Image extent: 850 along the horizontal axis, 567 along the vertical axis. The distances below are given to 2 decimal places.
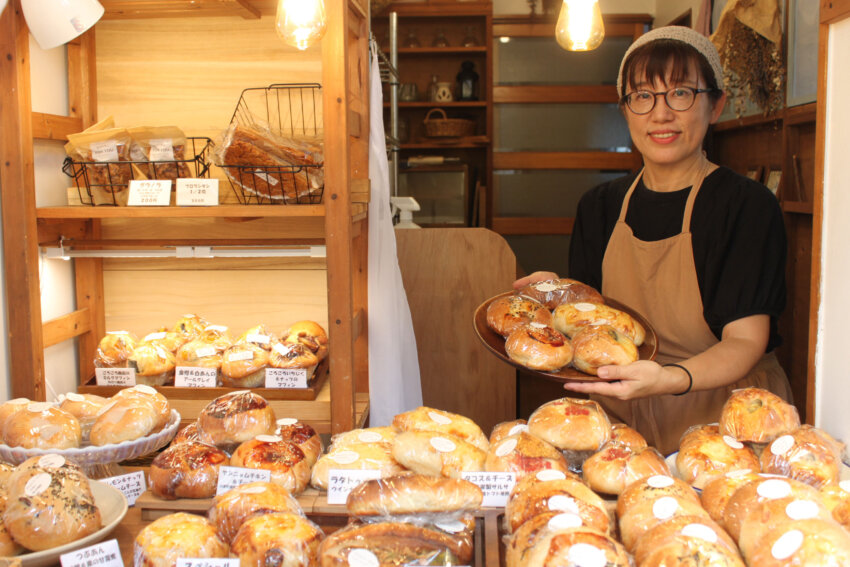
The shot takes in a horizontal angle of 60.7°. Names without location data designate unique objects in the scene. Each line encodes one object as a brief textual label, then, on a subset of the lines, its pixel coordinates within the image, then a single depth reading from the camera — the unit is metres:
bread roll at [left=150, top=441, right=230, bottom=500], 1.09
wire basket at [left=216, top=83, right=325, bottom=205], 1.80
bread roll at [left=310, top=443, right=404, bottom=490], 1.09
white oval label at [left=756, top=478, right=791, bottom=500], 0.86
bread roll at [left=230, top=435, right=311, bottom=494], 1.09
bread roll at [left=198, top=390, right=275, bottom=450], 1.24
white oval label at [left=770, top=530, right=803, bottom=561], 0.77
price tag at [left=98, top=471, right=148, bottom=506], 1.21
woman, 1.69
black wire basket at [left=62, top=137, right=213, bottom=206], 1.89
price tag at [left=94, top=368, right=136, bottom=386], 1.91
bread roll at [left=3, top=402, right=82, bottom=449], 1.27
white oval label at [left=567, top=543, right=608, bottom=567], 0.74
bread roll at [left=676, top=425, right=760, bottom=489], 1.07
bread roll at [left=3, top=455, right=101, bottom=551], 0.94
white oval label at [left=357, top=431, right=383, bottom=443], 1.17
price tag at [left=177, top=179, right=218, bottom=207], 1.79
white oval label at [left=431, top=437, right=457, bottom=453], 1.07
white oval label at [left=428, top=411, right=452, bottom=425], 1.20
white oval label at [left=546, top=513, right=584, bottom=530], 0.81
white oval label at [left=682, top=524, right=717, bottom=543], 0.79
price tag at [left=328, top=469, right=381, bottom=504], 1.06
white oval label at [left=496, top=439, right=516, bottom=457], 1.09
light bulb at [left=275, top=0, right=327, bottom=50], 1.59
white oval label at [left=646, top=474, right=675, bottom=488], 0.94
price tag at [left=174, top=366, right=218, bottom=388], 1.91
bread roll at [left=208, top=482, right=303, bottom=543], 0.92
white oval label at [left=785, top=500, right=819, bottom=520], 0.81
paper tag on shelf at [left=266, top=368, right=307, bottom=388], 1.89
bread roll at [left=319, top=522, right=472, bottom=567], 0.81
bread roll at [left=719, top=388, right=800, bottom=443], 1.14
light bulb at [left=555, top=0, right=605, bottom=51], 2.56
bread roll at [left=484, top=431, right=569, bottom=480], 1.06
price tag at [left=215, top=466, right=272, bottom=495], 1.07
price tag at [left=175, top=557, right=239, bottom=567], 0.82
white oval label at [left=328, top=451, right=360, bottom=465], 1.10
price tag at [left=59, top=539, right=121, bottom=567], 0.90
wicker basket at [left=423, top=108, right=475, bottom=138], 4.98
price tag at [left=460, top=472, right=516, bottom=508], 1.04
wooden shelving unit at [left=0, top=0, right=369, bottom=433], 1.74
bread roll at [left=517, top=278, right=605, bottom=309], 1.73
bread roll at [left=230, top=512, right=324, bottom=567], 0.83
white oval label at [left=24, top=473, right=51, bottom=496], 0.97
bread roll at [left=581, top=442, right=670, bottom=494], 1.04
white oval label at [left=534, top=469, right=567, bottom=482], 0.98
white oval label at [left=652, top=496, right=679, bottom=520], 0.87
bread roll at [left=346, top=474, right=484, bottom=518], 0.90
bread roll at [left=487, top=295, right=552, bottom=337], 1.60
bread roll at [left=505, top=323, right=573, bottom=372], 1.43
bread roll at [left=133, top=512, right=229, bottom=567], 0.85
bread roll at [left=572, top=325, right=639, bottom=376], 1.43
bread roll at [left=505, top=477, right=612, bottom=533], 0.88
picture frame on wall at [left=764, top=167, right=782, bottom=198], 3.06
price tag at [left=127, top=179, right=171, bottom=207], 1.81
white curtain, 2.15
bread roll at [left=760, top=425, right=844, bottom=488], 1.02
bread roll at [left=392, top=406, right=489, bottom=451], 1.18
